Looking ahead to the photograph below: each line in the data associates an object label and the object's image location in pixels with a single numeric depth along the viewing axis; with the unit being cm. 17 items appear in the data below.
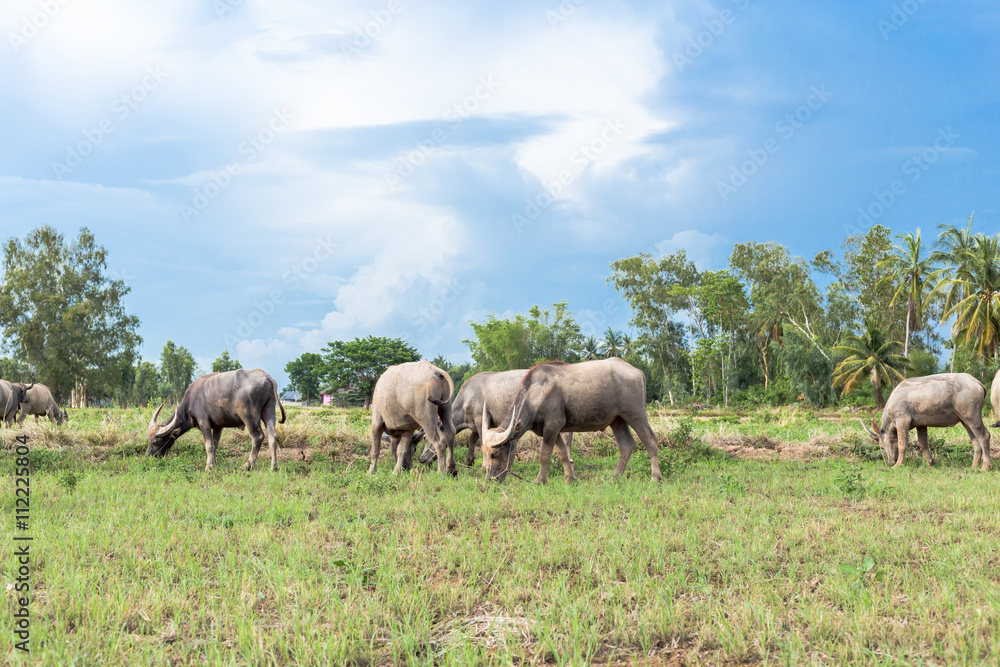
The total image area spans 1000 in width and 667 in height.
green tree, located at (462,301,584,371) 7300
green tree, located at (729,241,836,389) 5862
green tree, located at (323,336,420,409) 6938
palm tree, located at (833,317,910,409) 4159
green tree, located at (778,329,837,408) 5147
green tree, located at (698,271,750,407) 5984
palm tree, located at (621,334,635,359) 6812
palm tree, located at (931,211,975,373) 4506
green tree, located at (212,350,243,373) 7107
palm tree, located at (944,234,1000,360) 4153
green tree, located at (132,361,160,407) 7488
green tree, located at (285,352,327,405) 8544
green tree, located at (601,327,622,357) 7244
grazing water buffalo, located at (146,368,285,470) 1226
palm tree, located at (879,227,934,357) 4797
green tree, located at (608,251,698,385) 6738
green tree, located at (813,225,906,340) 5500
